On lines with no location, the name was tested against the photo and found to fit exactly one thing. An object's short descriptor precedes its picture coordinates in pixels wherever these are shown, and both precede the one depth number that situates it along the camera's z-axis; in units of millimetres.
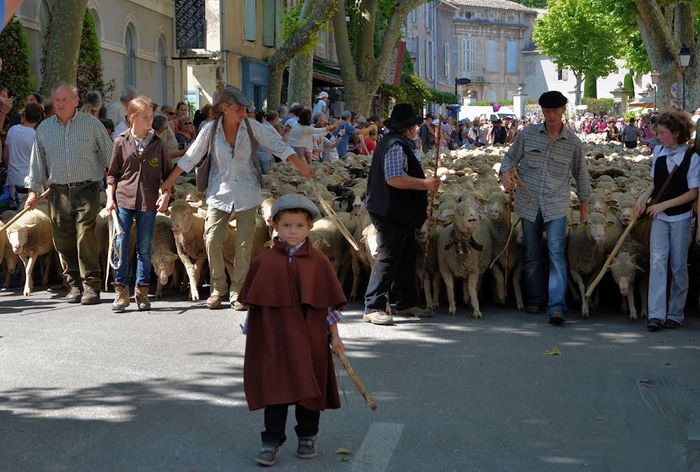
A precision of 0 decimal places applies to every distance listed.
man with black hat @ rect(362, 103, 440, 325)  9664
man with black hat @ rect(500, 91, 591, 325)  10141
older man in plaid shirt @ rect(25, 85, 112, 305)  10719
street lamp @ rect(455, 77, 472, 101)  69812
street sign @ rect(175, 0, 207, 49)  31547
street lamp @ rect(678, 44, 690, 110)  34344
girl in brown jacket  10422
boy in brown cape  5656
